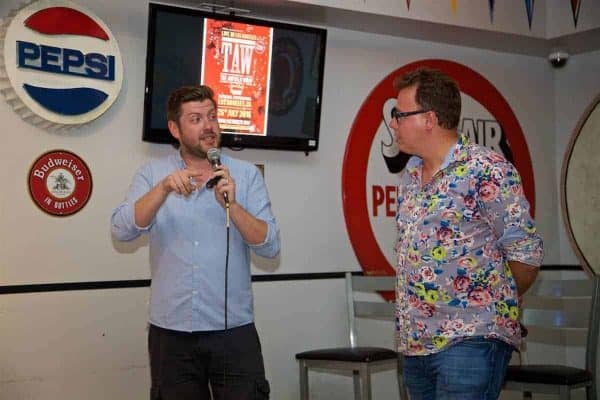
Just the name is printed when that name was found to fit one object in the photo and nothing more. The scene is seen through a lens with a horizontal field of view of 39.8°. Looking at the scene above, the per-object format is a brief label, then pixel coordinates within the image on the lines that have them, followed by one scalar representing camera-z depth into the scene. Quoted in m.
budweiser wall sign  3.84
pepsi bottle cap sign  3.71
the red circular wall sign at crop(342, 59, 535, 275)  4.87
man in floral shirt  2.41
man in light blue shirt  2.90
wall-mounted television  3.99
